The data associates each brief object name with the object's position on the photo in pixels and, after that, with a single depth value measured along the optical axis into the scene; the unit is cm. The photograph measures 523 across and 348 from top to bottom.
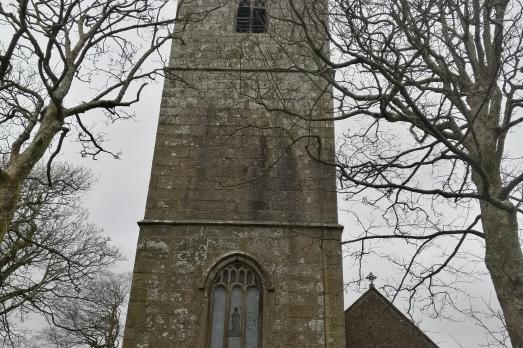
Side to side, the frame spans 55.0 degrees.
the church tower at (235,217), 835
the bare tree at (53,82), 593
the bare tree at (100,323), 1923
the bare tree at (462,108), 561
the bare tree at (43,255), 1112
